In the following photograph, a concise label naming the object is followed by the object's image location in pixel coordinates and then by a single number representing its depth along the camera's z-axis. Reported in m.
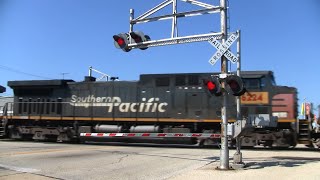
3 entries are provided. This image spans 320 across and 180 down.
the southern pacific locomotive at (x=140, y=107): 20.03
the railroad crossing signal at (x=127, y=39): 13.48
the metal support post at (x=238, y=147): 12.35
